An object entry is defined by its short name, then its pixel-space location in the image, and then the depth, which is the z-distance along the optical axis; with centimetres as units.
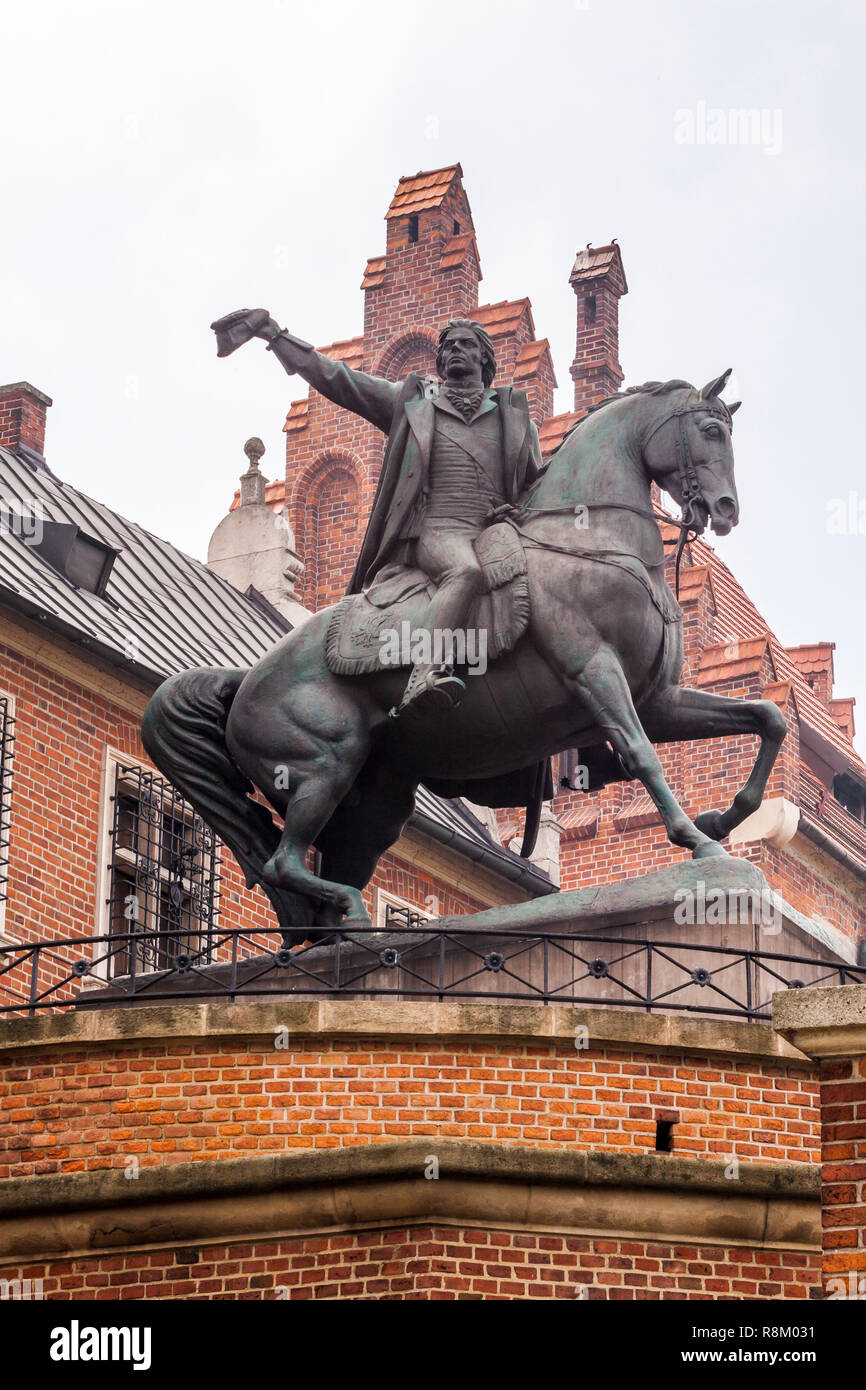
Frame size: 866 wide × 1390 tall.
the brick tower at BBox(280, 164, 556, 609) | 3225
